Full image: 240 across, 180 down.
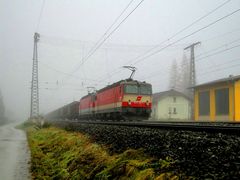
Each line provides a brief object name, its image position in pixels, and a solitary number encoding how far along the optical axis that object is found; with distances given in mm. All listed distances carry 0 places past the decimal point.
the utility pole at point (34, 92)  51056
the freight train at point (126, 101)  27906
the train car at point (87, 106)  40688
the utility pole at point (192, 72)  47931
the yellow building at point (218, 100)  32875
